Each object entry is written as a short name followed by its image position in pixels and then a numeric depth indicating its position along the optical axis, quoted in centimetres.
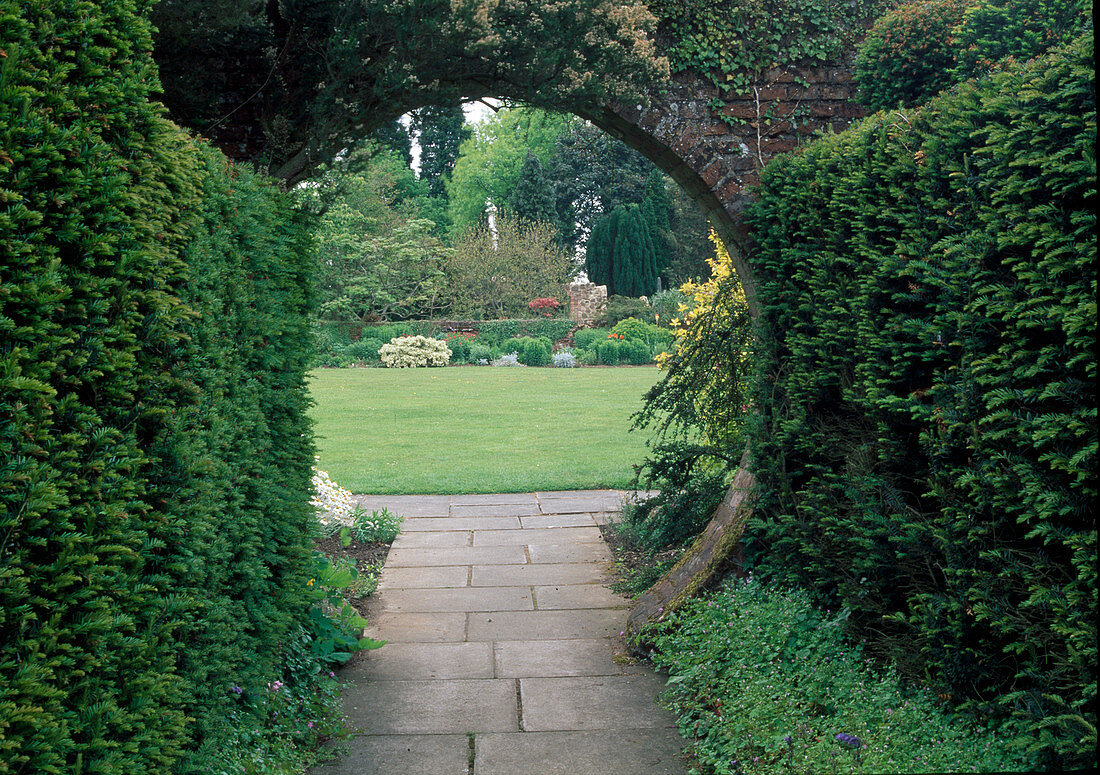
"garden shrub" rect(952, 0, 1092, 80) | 368
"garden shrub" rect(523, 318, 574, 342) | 2409
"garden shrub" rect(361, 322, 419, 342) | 2353
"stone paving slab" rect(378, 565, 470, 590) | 546
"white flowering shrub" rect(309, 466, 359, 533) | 596
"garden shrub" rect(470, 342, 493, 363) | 2248
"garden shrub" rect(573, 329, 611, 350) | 2316
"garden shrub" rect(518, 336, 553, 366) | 2202
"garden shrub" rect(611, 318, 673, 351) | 2272
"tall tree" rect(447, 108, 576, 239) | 4197
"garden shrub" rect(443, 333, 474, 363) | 2284
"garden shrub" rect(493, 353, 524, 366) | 2202
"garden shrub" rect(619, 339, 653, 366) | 2214
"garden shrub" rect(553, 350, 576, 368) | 2161
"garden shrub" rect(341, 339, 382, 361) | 2262
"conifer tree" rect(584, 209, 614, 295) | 3259
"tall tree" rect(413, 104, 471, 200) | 4403
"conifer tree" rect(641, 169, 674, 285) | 3300
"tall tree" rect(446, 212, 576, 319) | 2765
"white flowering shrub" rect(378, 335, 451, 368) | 2167
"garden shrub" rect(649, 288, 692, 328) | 2525
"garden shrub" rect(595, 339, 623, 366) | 2205
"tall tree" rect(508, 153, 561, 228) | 3728
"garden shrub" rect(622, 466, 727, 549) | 546
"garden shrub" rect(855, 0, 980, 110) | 417
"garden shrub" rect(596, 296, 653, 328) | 2561
